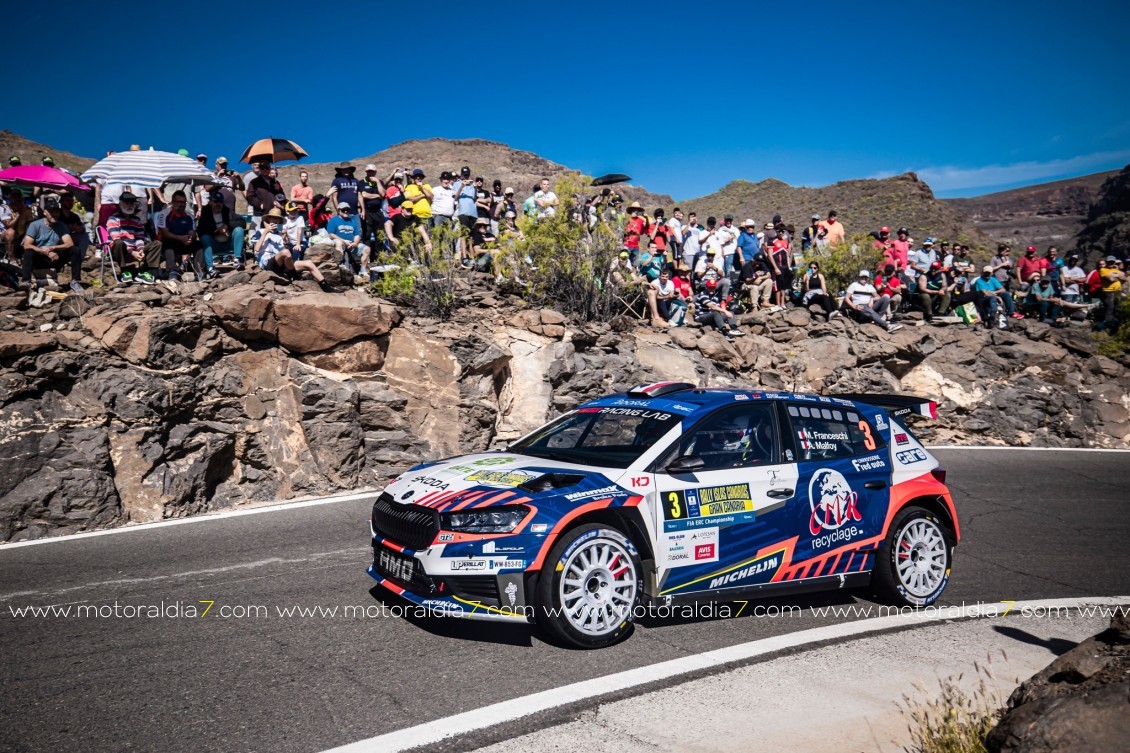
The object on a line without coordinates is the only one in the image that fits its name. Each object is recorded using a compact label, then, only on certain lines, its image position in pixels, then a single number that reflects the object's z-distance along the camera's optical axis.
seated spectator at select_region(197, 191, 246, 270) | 13.27
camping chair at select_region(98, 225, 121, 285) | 12.38
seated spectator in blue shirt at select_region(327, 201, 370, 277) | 14.39
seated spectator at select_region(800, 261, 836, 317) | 18.36
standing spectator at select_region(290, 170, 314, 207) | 15.00
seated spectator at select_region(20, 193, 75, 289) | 11.52
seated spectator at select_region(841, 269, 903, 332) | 18.12
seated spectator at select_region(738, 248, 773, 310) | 18.20
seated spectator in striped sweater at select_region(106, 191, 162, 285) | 12.66
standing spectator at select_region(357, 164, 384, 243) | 15.48
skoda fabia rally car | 5.18
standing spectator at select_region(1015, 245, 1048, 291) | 20.97
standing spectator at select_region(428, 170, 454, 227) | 15.69
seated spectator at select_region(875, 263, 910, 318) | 18.95
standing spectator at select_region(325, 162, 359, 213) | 15.03
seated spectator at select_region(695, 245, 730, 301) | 17.22
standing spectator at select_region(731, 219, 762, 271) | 18.17
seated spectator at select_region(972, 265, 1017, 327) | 19.62
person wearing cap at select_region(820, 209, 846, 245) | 19.33
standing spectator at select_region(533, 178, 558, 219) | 15.32
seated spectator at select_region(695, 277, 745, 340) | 16.38
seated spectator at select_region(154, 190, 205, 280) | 12.73
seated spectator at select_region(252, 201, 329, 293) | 12.34
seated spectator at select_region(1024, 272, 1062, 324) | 20.48
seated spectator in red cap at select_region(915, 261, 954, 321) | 19.17
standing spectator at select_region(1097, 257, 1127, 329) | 19.75
